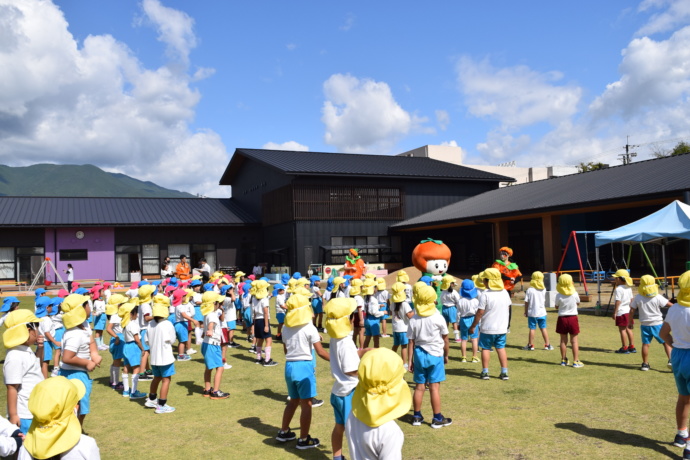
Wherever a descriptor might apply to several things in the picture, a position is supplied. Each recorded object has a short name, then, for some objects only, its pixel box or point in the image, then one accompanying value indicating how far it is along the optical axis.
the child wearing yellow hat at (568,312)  8.99
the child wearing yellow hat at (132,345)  7.98
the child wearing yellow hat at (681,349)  5.29
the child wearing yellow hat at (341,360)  5.16
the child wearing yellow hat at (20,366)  4.74
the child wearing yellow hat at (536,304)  10.38
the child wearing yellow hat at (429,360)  6.38
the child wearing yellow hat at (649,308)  8.50
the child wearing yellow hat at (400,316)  8.78
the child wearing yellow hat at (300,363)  5.83
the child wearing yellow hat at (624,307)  9.68
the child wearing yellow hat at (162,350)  7.04
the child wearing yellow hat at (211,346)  7.87
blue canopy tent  14.09
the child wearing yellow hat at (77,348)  5.67
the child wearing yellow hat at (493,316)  8.14
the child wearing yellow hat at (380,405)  3.50
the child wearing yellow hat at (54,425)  3.22
